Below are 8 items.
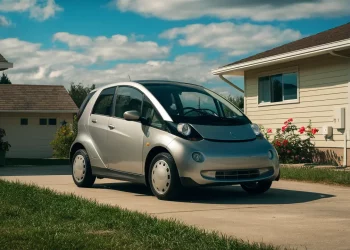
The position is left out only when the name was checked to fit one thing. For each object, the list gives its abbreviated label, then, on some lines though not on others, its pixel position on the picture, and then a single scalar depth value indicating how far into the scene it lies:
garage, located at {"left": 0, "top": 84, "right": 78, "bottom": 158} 34.19
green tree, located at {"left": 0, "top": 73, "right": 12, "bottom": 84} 67.19
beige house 16.25
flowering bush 17.20
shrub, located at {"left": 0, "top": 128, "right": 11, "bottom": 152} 18.69
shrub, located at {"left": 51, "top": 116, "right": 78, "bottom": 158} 32.16
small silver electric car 8.27
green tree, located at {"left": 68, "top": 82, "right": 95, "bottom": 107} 74.12
